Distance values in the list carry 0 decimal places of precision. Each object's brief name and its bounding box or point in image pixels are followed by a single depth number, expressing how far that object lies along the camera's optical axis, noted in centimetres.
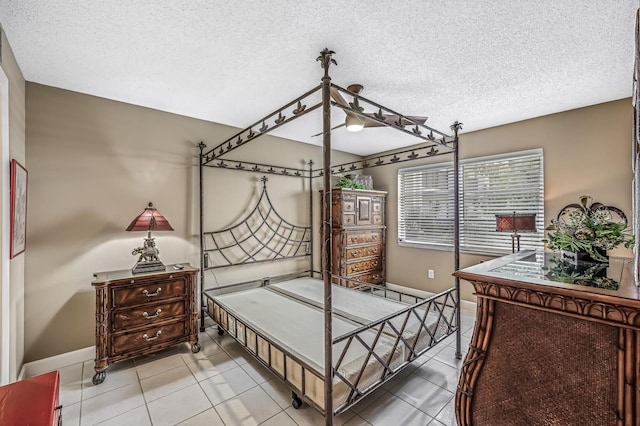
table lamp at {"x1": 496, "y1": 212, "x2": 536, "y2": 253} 292
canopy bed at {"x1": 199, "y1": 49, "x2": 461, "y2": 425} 165
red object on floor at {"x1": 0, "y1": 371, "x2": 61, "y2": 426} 93
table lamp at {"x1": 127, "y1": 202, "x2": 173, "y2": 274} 252
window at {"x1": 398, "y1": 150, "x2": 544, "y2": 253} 334
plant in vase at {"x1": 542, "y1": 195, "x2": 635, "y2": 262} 130
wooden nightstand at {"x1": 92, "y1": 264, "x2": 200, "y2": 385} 224
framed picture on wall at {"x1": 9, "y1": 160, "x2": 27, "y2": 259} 186
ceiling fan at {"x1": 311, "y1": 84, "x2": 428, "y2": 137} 213
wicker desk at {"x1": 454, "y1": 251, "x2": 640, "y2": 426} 96
